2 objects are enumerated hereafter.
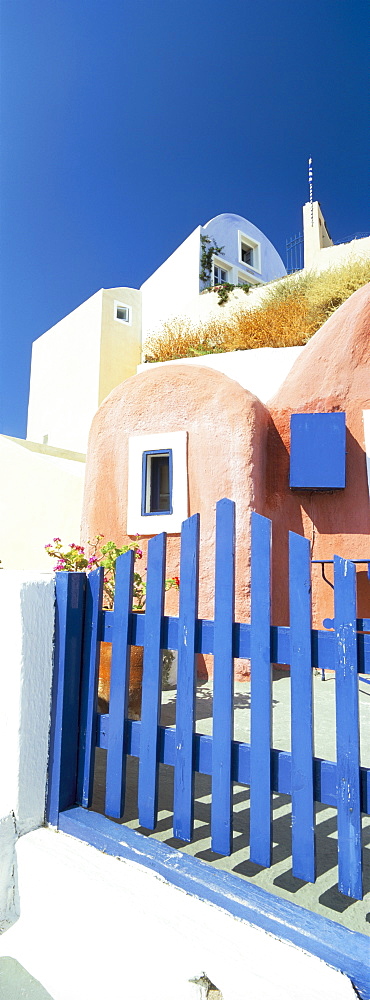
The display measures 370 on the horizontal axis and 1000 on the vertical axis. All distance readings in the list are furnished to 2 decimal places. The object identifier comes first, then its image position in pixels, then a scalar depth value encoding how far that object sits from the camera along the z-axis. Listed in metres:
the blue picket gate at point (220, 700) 1.62
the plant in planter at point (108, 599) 4.24
